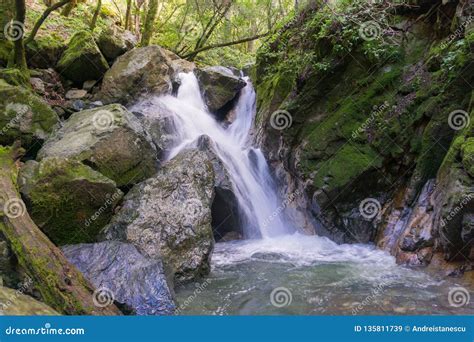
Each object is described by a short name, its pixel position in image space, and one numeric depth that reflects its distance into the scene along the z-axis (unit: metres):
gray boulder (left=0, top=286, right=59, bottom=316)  3.48
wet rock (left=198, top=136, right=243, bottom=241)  8.91
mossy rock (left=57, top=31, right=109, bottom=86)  11.79
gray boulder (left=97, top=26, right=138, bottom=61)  13.02
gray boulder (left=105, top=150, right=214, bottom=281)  6.44
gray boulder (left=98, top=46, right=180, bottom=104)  11.72
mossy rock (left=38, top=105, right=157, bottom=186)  7.54
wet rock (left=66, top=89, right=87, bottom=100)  11.53
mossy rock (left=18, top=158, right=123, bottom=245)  6.36
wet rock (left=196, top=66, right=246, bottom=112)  13.18
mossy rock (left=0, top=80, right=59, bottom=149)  8.20
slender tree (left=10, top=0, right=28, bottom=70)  9.16
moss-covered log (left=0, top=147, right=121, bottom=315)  4.31
